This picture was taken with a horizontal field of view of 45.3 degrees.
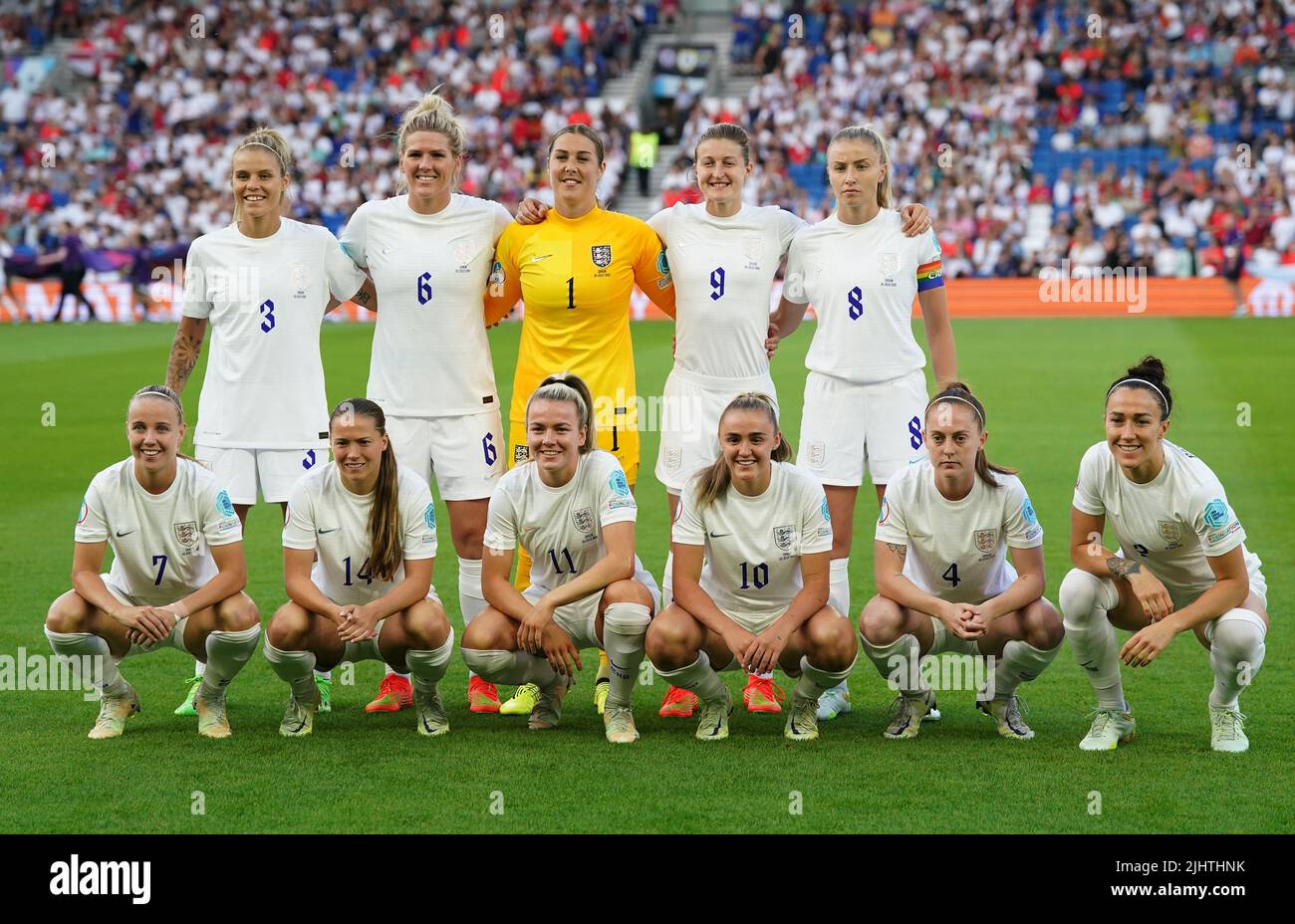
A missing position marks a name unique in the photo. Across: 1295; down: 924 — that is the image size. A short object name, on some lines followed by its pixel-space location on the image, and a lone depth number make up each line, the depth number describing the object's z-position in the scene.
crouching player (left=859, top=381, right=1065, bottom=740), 5.45
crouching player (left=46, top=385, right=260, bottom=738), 5.55
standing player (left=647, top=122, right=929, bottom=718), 6.33
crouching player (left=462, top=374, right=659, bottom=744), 5.57
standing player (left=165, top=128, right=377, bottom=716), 6.18
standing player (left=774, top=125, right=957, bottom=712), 6.29
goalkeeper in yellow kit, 6.20
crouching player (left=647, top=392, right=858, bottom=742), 5.47
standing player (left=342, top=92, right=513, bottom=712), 6.25
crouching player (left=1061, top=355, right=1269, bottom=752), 5.28
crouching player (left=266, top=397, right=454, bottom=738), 5.52
